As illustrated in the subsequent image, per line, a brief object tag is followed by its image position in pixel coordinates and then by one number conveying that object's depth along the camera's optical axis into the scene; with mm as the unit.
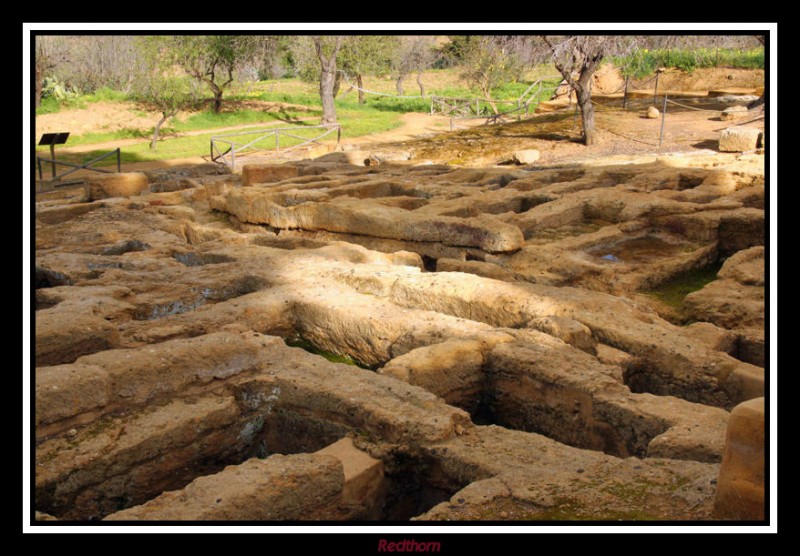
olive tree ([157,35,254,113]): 29767
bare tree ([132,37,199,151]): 26469
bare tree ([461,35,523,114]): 30891
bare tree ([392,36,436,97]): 44000
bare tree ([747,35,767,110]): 23078
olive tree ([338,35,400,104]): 31047
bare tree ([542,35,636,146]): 18156
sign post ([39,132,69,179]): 18844
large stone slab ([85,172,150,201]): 14742
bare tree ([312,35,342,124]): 27953
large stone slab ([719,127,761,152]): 15672
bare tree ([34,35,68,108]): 30094
